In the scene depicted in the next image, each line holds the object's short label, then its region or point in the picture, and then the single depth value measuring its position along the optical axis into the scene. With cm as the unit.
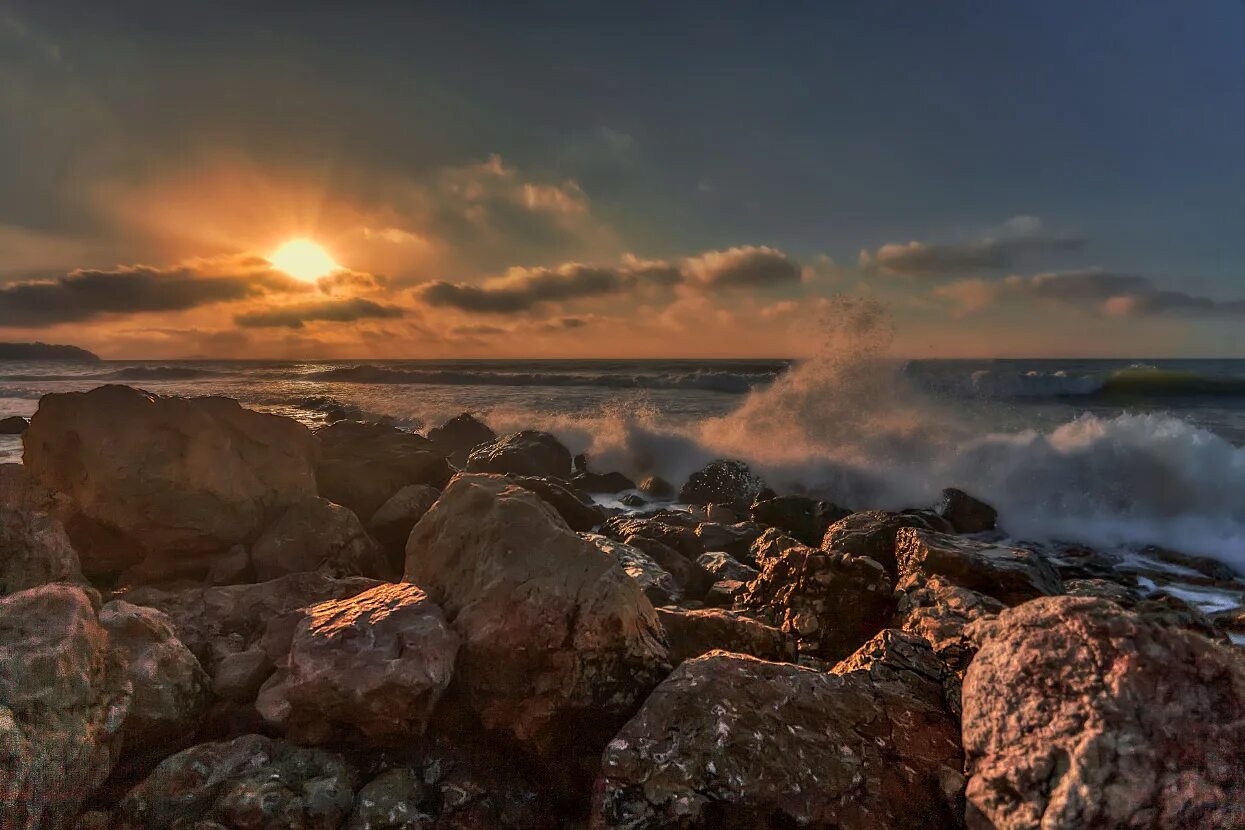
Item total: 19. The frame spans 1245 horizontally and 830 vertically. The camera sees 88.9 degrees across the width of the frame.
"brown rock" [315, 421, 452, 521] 765
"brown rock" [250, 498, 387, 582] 557
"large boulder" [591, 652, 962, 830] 263
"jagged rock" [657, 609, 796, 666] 404
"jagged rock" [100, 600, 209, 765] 310
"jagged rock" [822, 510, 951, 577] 670
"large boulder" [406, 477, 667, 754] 327
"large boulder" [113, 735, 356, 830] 270
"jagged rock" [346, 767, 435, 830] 278
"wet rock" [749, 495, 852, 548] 1026
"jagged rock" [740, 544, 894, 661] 488
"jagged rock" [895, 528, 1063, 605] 500
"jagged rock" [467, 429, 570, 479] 1306
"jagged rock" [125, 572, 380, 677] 398
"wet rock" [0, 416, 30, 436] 1618
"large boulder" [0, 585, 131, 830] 247
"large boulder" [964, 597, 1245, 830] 209
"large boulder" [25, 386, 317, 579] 562
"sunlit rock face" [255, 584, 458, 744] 306
